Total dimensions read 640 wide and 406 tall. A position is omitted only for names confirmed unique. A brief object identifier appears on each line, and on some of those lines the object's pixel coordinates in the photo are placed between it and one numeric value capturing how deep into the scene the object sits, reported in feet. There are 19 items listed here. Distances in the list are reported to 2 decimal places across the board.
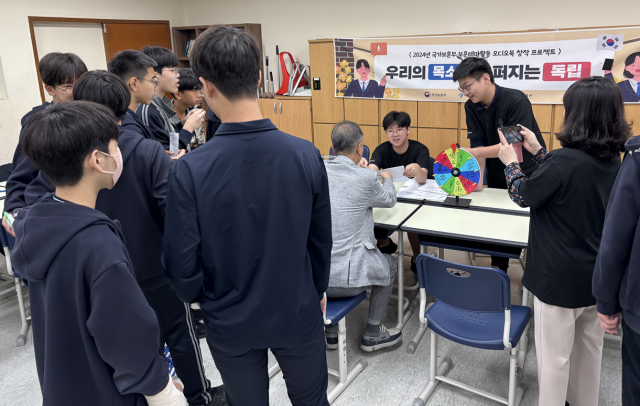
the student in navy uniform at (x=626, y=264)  4.25
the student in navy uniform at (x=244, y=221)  3.87
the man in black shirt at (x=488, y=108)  9.25
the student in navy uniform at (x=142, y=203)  5.42
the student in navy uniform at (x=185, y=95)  9.90
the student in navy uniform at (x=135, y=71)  6.78
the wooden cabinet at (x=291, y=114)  18.89
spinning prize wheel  9.03
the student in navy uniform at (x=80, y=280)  3.40
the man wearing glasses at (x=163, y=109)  8.41
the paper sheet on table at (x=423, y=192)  9.92
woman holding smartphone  5.22
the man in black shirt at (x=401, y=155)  10.82
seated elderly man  7.47
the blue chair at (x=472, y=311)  6.25
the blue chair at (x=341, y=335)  7.18
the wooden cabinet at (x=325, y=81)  17.84
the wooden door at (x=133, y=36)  19.39
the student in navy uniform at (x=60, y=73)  7.71
